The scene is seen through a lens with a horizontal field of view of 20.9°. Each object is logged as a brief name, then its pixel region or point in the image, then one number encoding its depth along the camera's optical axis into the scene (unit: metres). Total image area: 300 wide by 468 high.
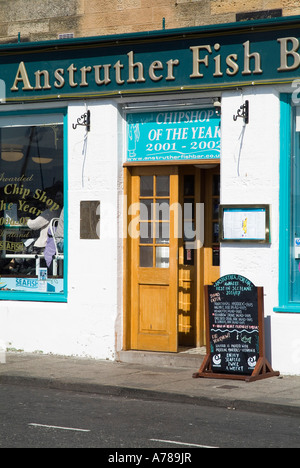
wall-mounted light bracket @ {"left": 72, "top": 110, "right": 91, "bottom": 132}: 12.31
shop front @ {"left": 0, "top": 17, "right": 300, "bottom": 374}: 11.05
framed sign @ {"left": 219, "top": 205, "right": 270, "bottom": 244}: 11.06
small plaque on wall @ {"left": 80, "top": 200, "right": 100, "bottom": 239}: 12.30
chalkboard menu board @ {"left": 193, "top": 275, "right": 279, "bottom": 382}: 10.39
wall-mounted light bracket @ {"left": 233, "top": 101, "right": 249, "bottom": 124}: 11.17
